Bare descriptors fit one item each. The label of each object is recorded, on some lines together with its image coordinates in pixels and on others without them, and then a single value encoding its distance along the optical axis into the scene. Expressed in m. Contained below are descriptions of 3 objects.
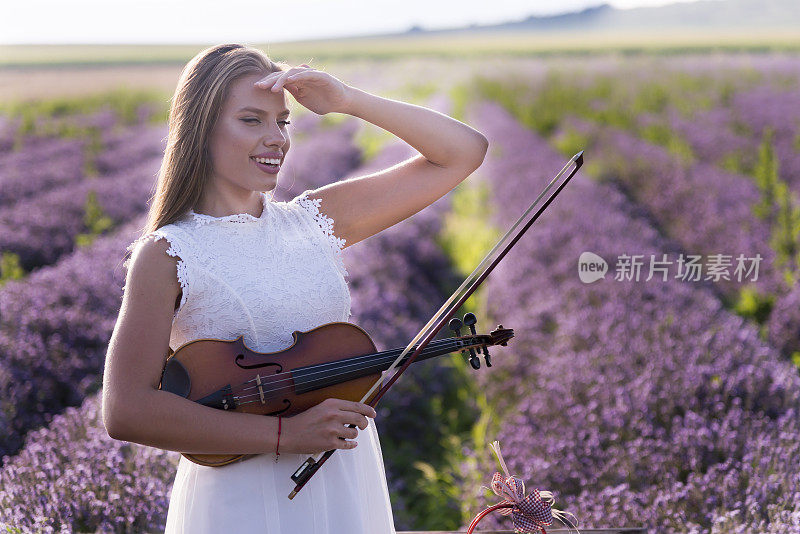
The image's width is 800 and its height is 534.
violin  3.53
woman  3.50
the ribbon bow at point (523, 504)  3.79
